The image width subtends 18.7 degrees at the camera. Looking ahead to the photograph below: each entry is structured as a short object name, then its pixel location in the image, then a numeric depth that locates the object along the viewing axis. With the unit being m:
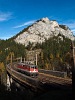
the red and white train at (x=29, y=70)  41.58
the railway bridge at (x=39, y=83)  23.00
